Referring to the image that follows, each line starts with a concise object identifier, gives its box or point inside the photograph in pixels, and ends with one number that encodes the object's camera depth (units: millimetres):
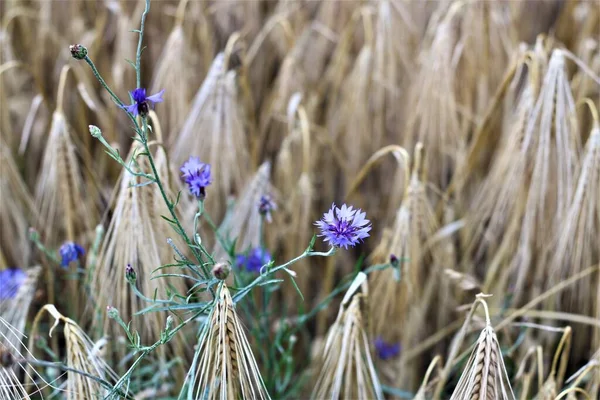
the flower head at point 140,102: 915
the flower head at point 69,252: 1040
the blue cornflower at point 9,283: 1065
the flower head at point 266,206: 1053
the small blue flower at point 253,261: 1101
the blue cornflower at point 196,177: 949
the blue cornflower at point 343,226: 902
